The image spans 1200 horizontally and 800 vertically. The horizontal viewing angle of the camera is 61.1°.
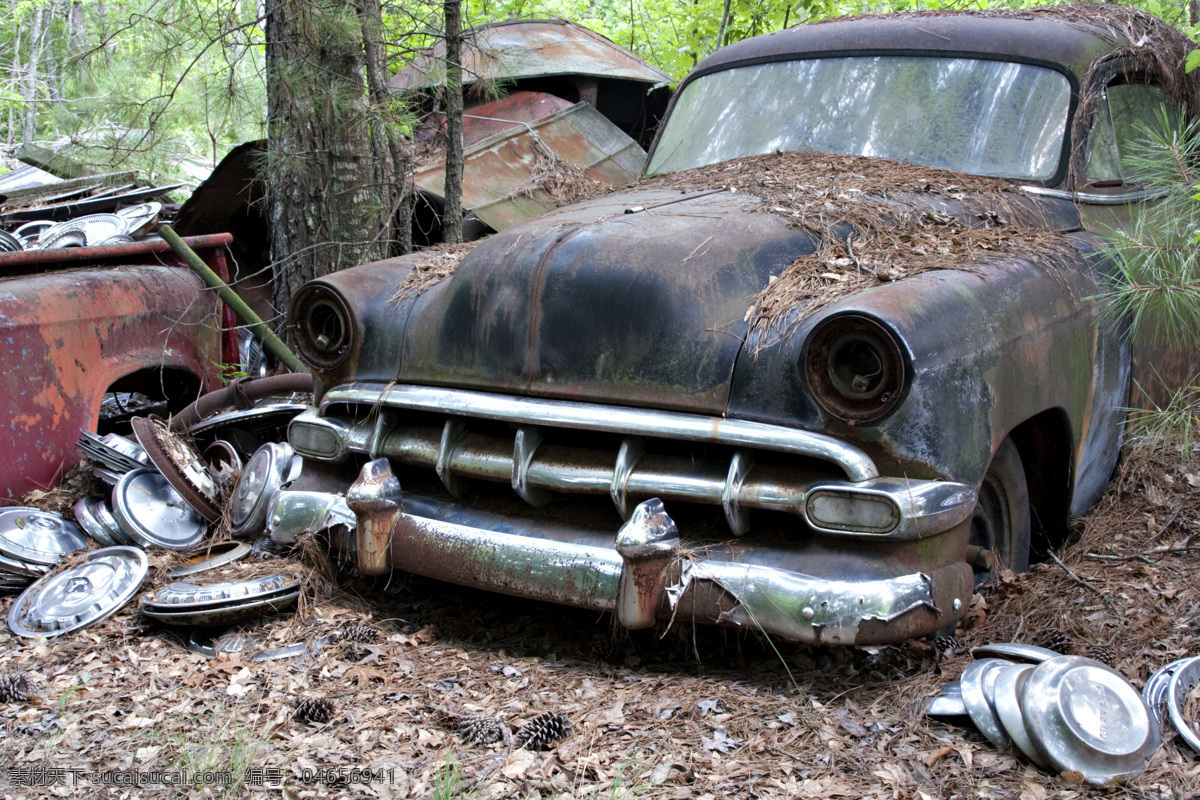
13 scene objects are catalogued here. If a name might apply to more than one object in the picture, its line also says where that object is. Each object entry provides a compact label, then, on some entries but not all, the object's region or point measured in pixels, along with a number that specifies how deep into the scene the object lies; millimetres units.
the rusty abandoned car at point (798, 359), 2551
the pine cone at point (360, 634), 3105
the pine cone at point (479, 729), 2484
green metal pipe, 4617
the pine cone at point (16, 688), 2773
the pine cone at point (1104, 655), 2760
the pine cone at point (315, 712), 2621
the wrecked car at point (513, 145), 6055
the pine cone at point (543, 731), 2453
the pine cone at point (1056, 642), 2846
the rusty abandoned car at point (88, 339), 4066
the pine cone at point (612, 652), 2959
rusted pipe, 4535
